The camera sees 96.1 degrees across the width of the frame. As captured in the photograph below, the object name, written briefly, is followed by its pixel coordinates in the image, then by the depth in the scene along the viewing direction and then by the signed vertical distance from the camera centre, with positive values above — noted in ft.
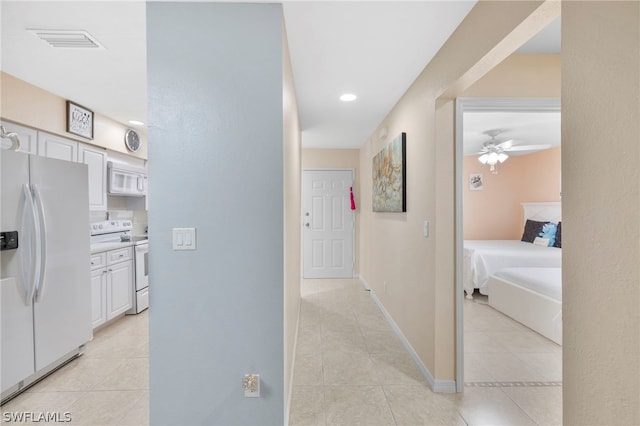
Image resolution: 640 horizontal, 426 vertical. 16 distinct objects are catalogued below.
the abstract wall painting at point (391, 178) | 9.05 +1.23
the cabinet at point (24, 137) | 8.28 +2.29
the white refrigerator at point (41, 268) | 6.54 -1.40
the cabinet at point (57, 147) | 9.21 +2.21
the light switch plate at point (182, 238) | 5.15 -0.47
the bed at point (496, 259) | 12.96 -2.22
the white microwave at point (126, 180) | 11.98 +1.43
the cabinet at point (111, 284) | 9.70 -2.62
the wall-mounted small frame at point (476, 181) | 20.76 +2.19
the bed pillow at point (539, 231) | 16.03 -1.16
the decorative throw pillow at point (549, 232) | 15.86 -1.18
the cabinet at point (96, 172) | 10.88 +1.59
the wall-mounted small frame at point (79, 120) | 10.03 +3.34
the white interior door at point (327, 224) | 17.66 -0.76
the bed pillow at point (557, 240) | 15.41 -1.58
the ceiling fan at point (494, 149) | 14.67 +3.28
